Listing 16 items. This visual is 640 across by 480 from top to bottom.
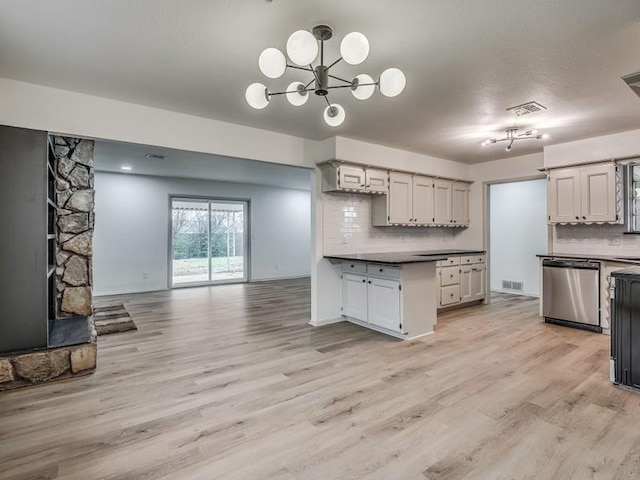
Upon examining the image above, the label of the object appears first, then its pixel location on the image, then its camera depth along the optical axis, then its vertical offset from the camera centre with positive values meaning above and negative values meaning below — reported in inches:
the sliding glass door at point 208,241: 309.7 +0.4
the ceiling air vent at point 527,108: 130.7 +51.2
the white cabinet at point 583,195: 168.4 +22.8
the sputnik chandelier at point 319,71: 66.6 +37.3
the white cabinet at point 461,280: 201.3 -24.8
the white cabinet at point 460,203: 232.0 +25.2
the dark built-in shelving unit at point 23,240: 106.3 +0.9
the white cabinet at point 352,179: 173.6 +32.5
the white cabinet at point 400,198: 195.9 +24.5
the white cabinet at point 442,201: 221.5 +25.6
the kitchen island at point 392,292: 153.1 -24.9
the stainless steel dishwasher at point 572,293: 165.0 -27.0
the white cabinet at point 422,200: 208.5 +24.9
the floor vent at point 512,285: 261.9 -35.7
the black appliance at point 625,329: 102.8 -27.5
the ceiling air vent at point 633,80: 95.0 +44.8
